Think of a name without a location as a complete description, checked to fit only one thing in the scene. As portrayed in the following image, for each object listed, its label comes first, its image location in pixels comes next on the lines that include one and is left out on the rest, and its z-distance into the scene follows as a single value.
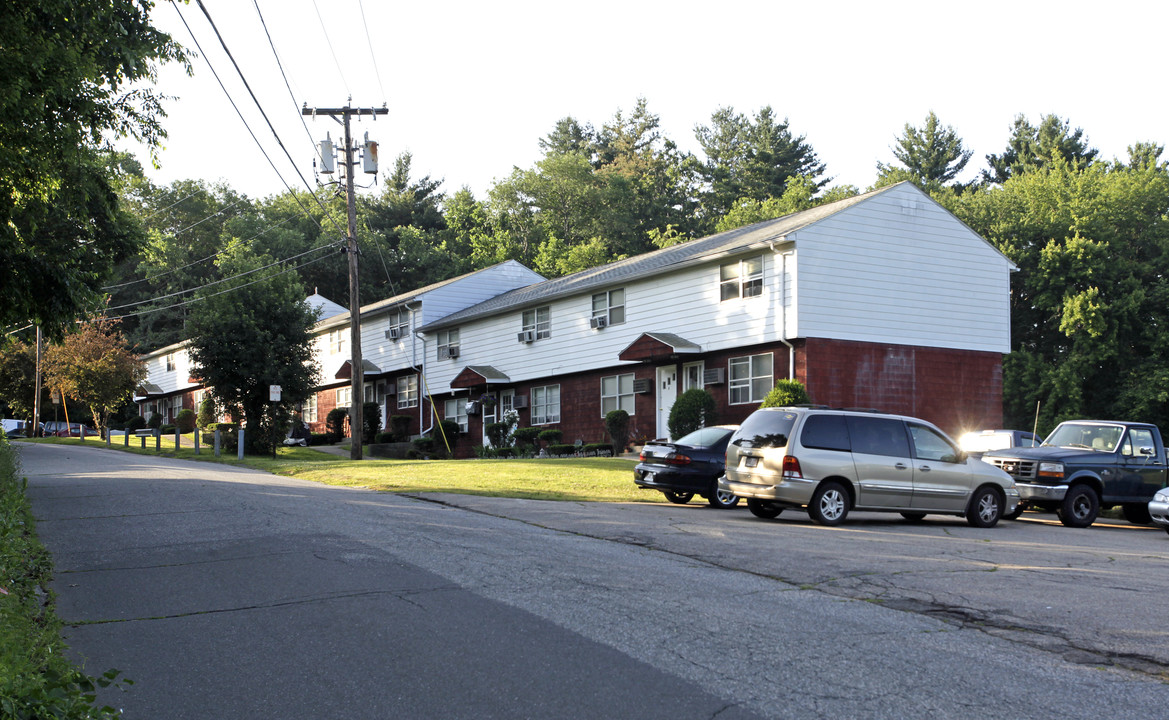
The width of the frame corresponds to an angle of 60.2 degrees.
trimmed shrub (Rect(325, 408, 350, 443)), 48.41
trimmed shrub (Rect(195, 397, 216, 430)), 50.84
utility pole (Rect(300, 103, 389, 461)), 30.52
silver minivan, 14.84
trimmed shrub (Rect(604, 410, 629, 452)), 32.12
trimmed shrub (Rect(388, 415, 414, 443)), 44.00
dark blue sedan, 17.62
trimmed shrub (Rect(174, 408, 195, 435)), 61.06
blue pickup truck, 17.39
